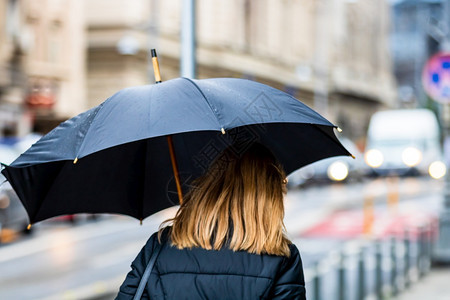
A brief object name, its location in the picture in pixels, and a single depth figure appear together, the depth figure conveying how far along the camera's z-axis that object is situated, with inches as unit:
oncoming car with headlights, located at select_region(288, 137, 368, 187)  1628.9
